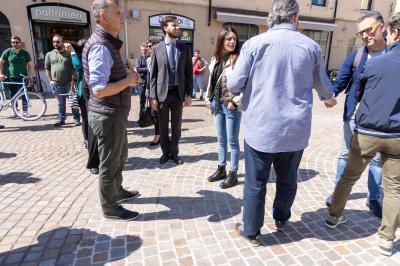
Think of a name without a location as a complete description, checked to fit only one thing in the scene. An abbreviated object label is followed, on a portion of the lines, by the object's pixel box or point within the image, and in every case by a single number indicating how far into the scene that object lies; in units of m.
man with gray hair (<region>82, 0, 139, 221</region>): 2.51
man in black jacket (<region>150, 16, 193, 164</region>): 4.43
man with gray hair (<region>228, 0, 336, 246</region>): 2.24
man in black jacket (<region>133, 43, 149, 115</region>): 6.68
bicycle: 7.79
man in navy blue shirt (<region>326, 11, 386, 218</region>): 2.86
